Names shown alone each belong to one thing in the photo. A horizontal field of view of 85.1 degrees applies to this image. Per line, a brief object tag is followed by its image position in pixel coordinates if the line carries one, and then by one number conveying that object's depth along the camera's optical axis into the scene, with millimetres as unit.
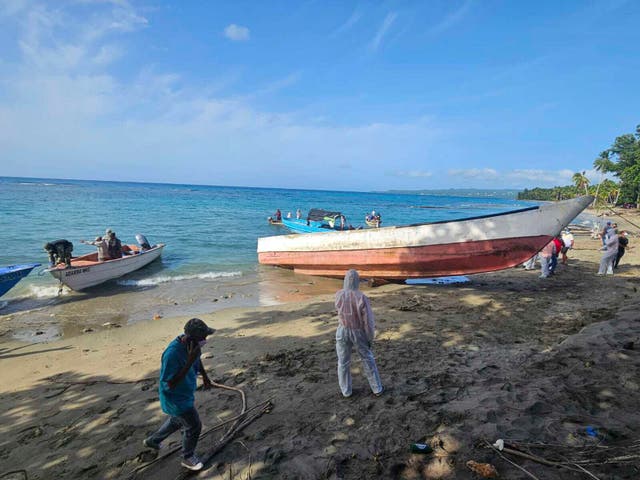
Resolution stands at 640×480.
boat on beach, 9266
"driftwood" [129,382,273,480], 3457
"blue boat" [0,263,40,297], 10227
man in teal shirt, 3186
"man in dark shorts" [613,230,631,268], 12656
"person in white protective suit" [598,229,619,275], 11375
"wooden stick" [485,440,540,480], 2789
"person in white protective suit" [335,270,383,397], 4137
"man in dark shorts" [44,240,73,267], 11609
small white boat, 11227
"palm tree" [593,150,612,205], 62281
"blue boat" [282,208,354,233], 21761
